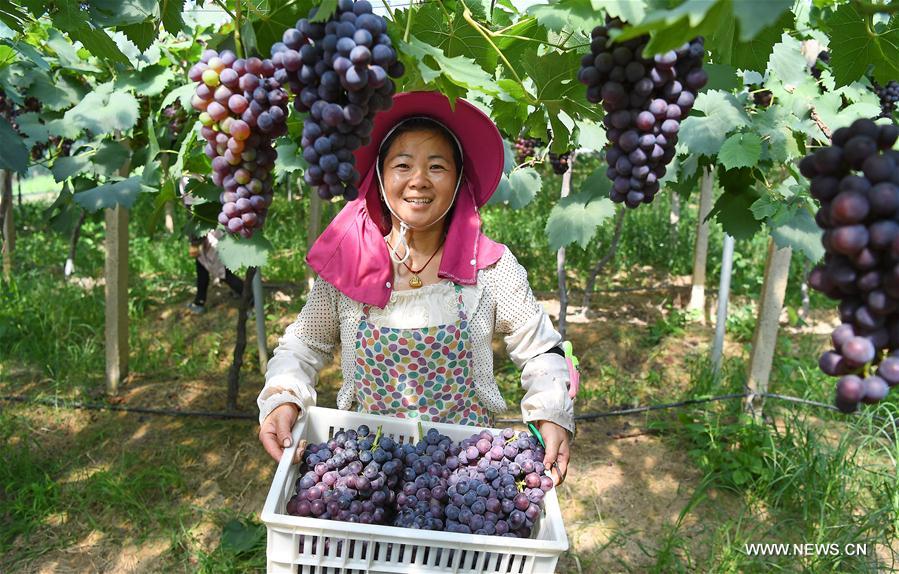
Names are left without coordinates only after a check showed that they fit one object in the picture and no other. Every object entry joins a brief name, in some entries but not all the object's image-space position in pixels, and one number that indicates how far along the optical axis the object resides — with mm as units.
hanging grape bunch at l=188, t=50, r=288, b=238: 958
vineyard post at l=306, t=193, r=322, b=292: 3953
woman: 1716
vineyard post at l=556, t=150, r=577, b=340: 3530
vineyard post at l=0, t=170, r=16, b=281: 4180
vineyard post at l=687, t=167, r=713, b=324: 4047
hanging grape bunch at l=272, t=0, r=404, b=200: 809
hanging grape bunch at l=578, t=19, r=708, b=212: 867
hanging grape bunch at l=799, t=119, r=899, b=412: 643
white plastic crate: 1213
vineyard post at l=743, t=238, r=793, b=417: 3055
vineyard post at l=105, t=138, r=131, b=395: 3570
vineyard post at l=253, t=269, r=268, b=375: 3469
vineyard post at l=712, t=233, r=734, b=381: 3543
